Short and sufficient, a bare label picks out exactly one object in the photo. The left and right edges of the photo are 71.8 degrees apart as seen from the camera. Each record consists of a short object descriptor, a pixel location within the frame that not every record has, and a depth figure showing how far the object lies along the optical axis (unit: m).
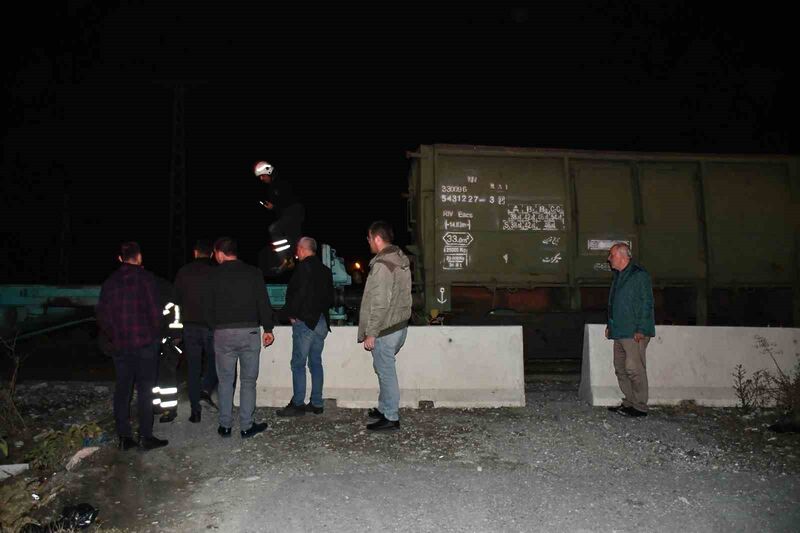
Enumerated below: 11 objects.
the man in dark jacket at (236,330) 4.95
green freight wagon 8.57
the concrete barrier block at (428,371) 5.91
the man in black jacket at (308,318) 5.48
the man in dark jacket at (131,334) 4.73
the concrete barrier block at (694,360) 6.03
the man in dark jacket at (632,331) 5.66
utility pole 17.14
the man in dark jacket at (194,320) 5.52
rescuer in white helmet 6.68
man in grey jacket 5.07
